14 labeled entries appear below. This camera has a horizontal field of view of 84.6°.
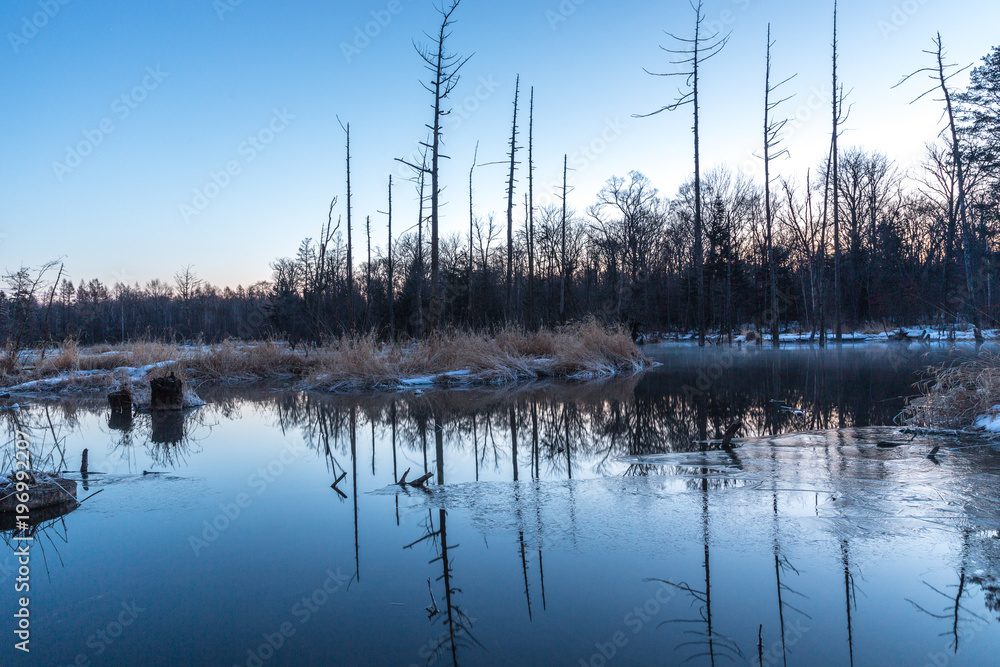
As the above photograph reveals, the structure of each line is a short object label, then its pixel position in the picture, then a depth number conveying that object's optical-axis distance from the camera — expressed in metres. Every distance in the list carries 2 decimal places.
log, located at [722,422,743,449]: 5.18
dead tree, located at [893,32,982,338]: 19.84
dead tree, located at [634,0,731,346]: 20.40
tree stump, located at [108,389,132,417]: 10.08
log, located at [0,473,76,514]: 3.84
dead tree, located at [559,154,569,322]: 26.84
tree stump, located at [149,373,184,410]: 9.88
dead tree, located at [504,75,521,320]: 22.41
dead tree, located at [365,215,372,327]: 34.06
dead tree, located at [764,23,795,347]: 21.91
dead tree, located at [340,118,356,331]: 23.88
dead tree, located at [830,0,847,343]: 21.96
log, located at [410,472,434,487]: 4.25
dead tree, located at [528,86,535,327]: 23.21
